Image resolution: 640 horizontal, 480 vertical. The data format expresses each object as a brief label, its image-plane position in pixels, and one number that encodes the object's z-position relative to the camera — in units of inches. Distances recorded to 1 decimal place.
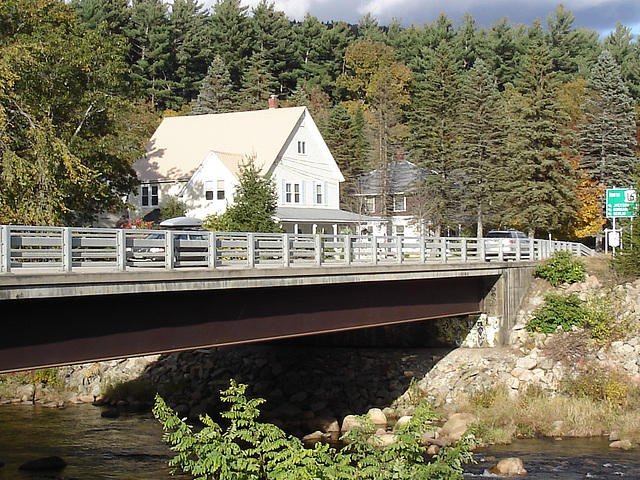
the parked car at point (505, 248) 1369.3
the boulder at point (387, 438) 970.9
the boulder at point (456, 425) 1041.5
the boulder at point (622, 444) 974.3
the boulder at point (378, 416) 1135.0
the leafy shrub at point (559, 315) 1253.1
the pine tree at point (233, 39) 3897.6
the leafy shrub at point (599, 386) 1109.1
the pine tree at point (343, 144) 2952.8
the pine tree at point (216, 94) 3503.9
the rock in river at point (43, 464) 893.8
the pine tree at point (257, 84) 3580.2
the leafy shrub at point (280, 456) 549.3
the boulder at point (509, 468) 876.0
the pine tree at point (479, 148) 2358.5
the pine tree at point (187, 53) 3821.4
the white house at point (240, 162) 2103.8
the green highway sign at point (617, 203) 1632.6
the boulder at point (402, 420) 1081.9
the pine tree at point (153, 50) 3715.6
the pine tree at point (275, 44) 3966.5
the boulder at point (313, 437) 1075.6
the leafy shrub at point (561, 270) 1373.0
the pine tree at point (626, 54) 3440.0
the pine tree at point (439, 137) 2495.1
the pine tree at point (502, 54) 3919.8
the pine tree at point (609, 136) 2358.5
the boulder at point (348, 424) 1120.7
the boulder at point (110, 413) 1205.1
